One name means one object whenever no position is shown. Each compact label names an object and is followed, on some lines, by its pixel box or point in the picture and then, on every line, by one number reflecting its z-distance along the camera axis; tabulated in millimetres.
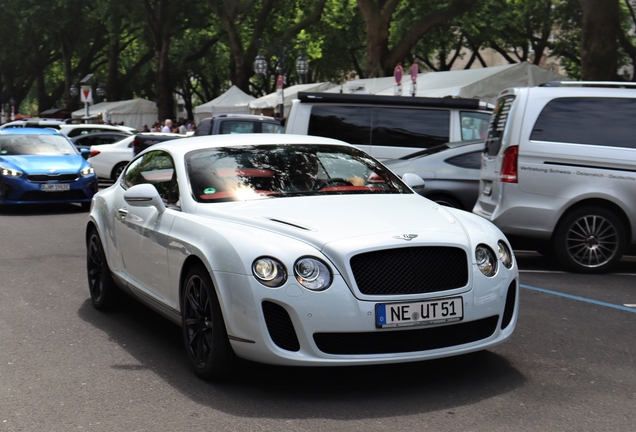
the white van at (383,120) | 13555
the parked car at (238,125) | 18453
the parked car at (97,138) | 25738
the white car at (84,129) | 26641
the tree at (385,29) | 26172
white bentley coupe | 4645
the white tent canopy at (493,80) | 23047
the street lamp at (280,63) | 30203
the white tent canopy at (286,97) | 31422
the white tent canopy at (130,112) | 47866
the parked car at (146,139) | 22719
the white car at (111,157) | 23875
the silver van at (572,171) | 9305
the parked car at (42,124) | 28456
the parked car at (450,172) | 11953
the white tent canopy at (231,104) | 34500
